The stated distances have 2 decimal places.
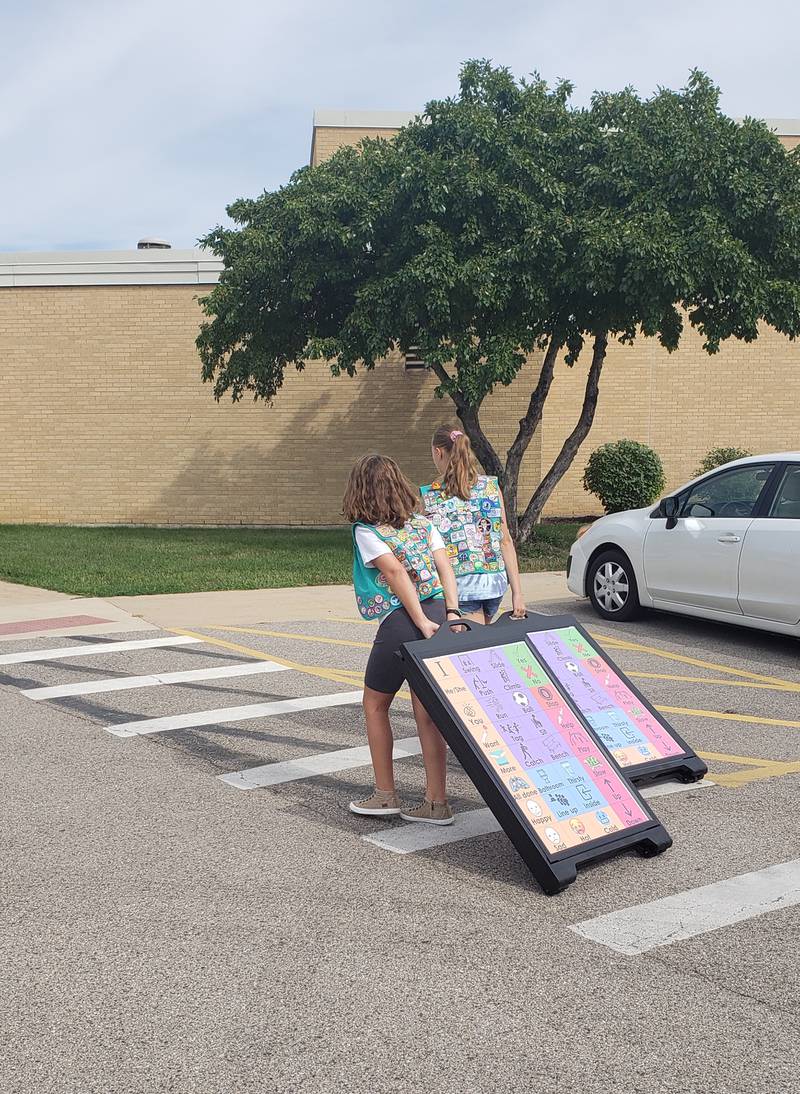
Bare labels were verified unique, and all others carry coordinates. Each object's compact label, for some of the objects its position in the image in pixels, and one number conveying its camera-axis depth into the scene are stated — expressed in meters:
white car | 9.45
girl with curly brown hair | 5.23
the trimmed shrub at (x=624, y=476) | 20.91
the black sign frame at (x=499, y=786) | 4.57
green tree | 14.84
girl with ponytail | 6.21
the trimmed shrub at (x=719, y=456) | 21.61
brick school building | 21.81
